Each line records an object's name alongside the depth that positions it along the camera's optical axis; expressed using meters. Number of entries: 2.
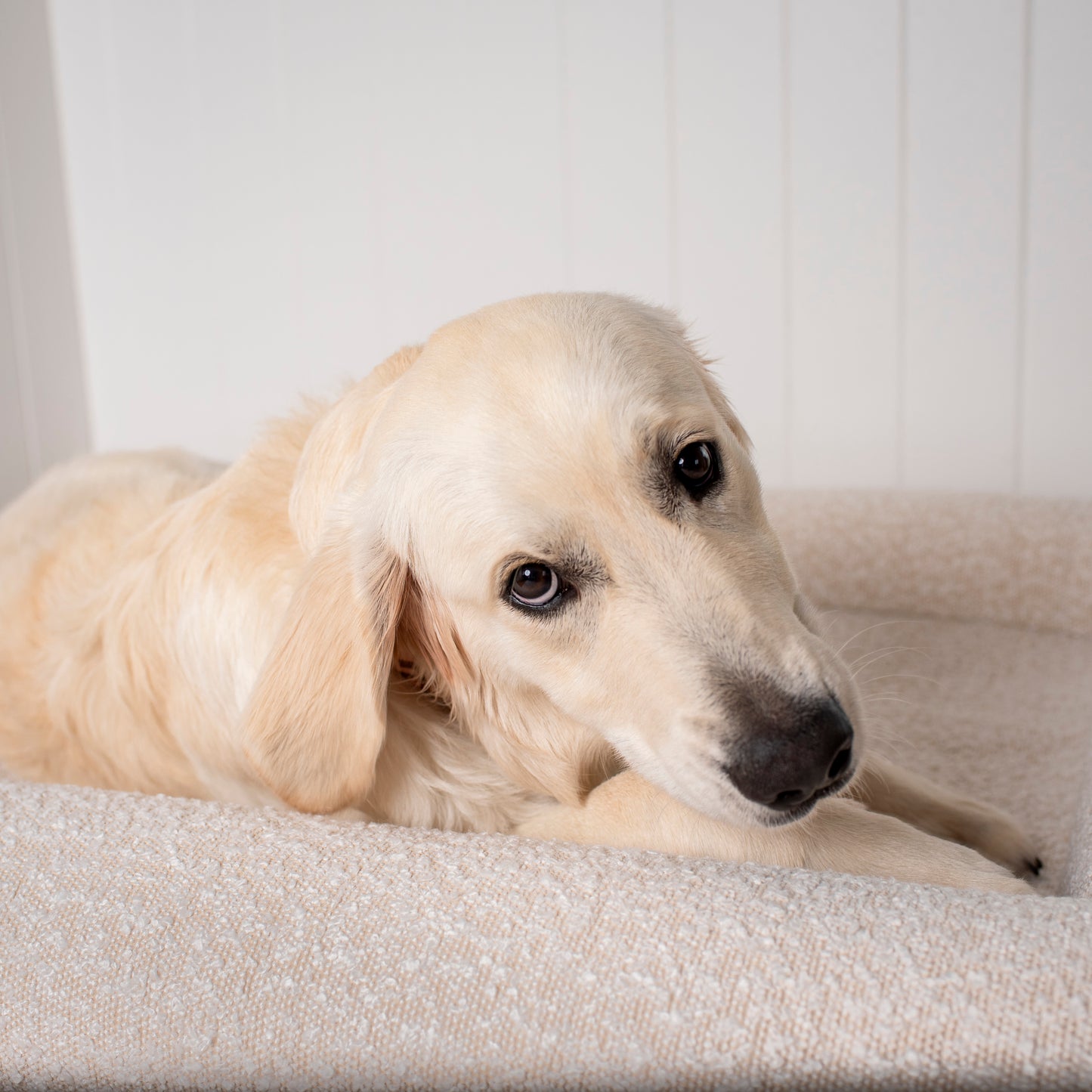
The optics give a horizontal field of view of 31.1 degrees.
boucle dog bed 0.63
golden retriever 0.72
